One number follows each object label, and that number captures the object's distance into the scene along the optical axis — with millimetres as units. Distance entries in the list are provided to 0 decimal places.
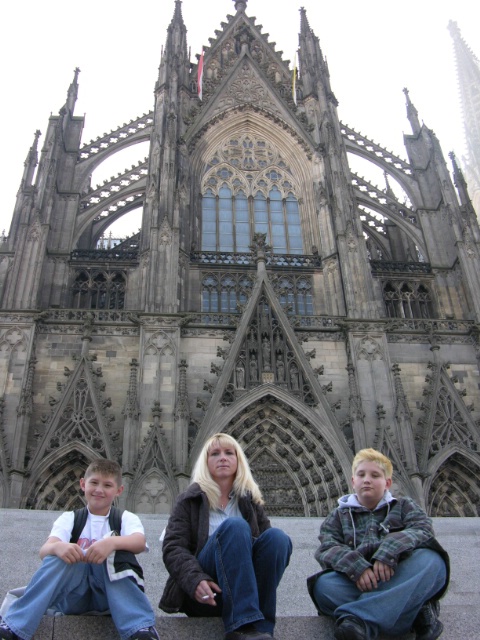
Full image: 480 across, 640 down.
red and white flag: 25438
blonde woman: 3996
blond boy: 4098
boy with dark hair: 3941
